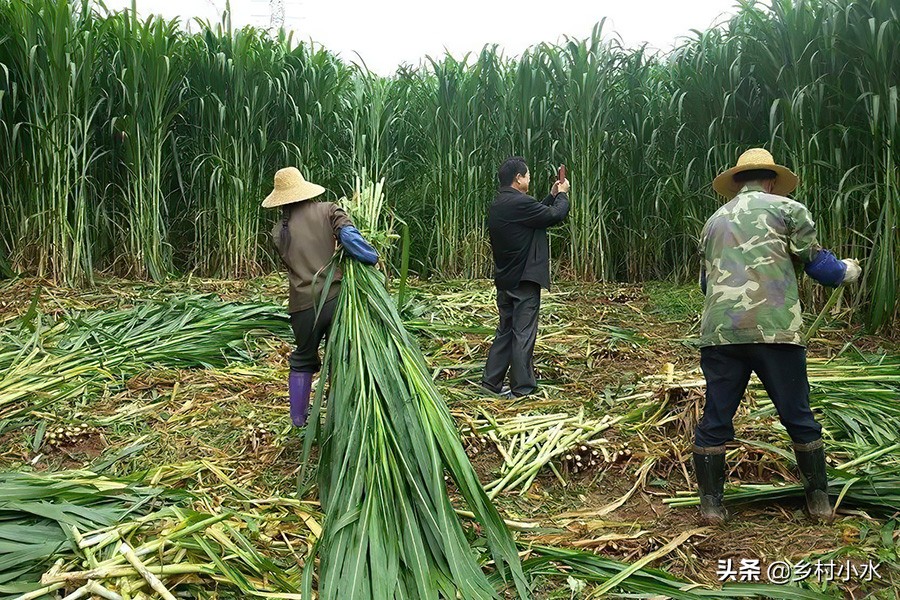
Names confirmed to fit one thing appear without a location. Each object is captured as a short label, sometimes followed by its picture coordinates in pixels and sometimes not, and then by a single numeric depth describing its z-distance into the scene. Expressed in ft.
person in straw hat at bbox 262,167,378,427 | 11.58
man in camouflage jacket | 8.73
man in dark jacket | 14.14
